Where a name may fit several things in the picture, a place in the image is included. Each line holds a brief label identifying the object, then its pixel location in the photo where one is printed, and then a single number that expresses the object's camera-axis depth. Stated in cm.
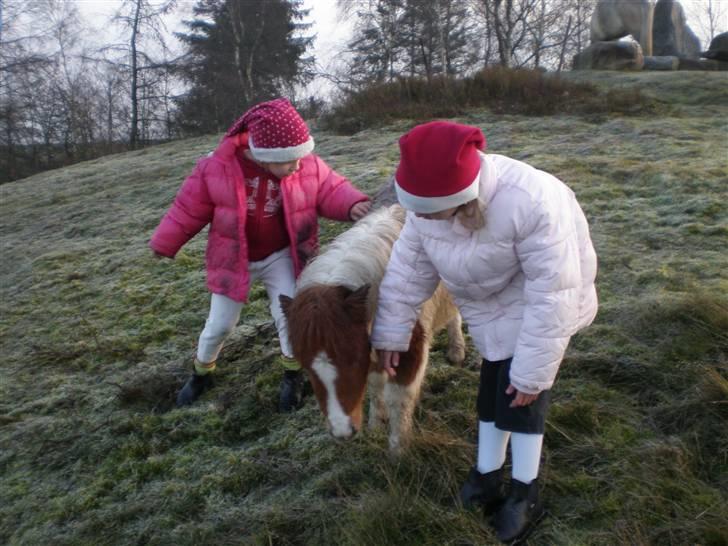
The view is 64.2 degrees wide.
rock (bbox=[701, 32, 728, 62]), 1830
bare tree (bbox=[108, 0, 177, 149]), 2464
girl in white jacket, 198
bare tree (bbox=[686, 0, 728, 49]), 4619
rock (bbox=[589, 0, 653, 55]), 1927
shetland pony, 247
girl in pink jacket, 327
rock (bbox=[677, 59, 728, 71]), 1833
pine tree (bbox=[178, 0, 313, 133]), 2397
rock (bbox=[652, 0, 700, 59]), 2019
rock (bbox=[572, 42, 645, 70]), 1750
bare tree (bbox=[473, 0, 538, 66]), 2117
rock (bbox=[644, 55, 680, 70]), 1770
